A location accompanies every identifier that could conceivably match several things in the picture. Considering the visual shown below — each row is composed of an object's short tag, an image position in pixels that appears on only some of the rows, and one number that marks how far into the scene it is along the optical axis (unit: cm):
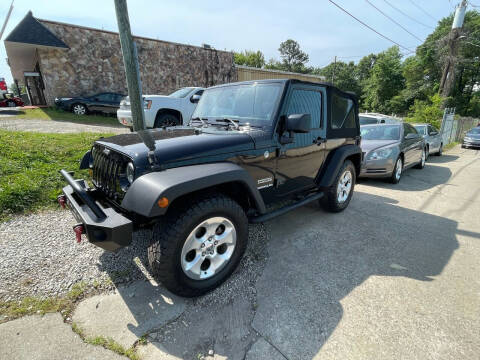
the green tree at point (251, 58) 5681
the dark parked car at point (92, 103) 1205
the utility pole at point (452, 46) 1589
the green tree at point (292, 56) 7119
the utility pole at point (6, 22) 546
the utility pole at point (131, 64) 464
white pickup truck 718
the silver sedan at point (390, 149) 581
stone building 1205
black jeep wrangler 193
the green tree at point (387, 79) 4450
